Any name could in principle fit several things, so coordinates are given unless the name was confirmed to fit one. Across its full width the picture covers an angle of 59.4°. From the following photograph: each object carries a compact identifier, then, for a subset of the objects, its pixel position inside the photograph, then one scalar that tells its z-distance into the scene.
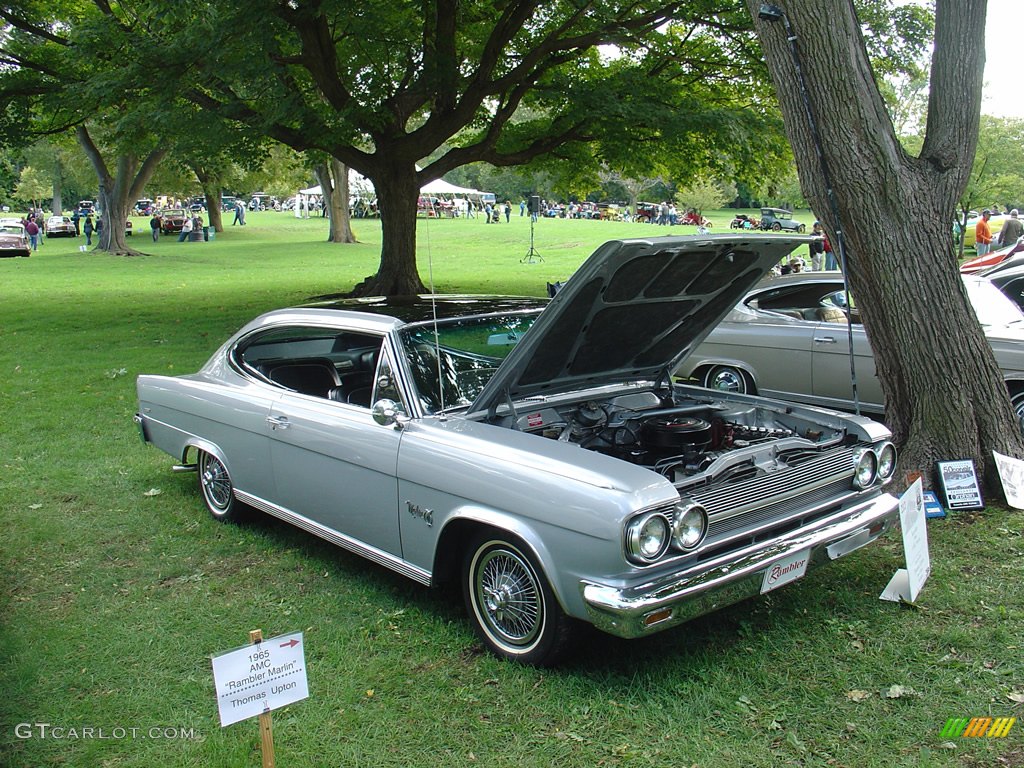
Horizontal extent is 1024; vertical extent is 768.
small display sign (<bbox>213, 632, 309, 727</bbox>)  2.77
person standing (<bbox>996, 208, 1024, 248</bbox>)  22.75
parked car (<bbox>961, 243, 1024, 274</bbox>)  14.41
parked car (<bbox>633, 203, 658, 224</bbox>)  66.56
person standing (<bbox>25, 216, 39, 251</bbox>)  40.97
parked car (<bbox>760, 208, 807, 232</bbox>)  50.58
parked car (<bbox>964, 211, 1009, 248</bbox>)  33.72
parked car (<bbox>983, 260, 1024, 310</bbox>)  8.96
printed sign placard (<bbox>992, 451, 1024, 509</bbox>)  5.68
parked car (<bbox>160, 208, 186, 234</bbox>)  49.00
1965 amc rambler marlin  3.61
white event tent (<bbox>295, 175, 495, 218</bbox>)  43.80
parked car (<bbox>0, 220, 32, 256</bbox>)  36.03
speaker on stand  29.78
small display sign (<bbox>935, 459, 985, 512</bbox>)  5.66
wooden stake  2.93
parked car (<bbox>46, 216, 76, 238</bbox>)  51.28
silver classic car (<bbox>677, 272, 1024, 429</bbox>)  7.90
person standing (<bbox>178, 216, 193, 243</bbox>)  44.59
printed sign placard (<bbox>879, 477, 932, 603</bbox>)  4.22
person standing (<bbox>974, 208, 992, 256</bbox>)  24.36
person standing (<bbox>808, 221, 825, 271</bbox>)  19.66
